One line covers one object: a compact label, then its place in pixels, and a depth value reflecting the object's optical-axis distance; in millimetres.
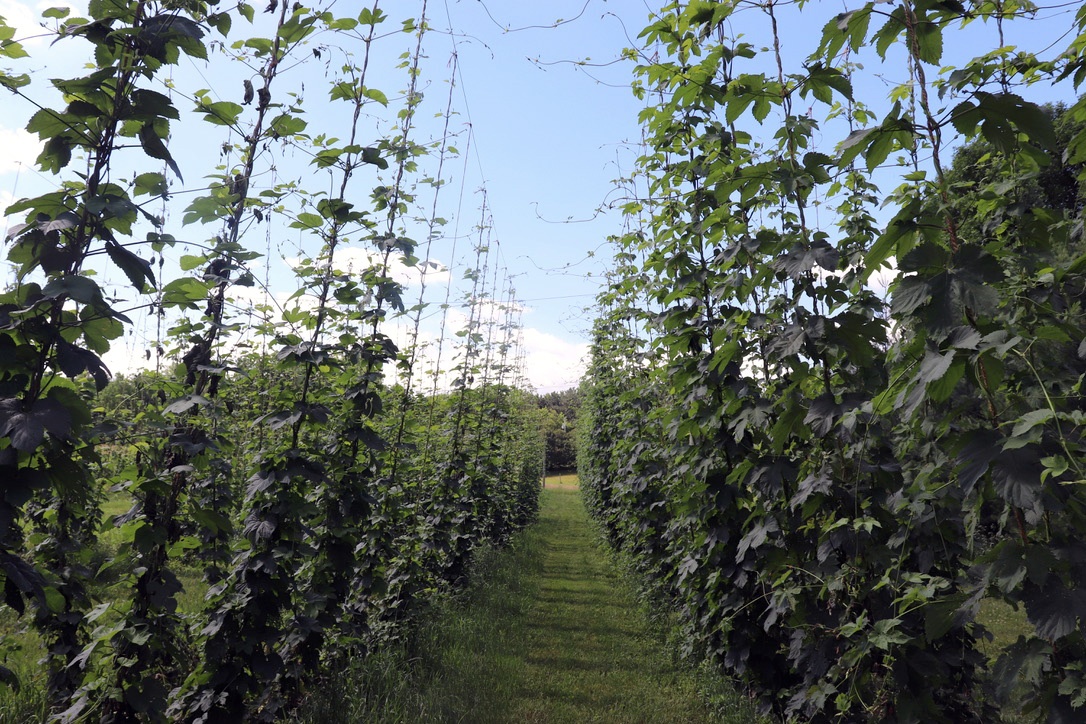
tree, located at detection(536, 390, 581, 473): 45006
